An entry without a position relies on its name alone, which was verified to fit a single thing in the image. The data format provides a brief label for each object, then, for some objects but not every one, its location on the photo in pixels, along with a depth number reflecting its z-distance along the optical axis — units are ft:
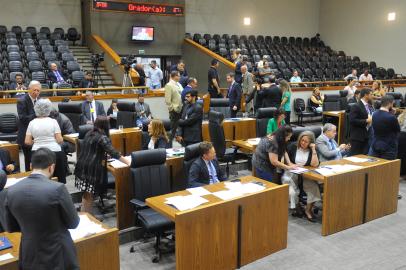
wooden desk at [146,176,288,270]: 10.82
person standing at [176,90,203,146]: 18.84
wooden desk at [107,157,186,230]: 14.40
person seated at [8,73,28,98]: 26.13
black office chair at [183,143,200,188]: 14.29
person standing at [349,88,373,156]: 19.02
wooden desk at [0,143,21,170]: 16.65
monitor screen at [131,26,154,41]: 45.06
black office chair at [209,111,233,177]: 19.12
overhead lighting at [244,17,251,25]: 54.39
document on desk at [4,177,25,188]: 12.39
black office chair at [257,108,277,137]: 22.43
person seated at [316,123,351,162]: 16.98
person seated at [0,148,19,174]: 14.05
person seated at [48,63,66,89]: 30.48
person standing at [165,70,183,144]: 23.08
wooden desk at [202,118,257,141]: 23.22
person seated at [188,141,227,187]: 13.75
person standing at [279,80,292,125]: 26.50
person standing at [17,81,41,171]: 17.49
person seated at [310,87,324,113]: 35.21
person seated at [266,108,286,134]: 17.93
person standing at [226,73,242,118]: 26.14
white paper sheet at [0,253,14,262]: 8.52
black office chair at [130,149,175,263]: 12.43
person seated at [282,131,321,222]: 15.57
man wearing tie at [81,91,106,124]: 23.35
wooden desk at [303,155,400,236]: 14.34
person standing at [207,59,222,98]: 28.43
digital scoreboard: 41.63
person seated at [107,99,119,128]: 24.48
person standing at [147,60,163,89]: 33.14
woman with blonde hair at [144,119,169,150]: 16.70
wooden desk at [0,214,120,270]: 9.23
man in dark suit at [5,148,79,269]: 7.41
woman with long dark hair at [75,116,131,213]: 13.82
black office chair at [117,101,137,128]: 23.66
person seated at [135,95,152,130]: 24.17
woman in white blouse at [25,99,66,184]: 14.11
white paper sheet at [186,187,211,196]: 12.36
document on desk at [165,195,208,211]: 11.22
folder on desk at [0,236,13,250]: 9.05
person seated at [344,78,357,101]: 30.79
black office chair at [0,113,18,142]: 24.47
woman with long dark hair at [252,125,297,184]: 15.21
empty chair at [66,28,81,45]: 41.52
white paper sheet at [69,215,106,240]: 9.46
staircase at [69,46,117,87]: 38.24
